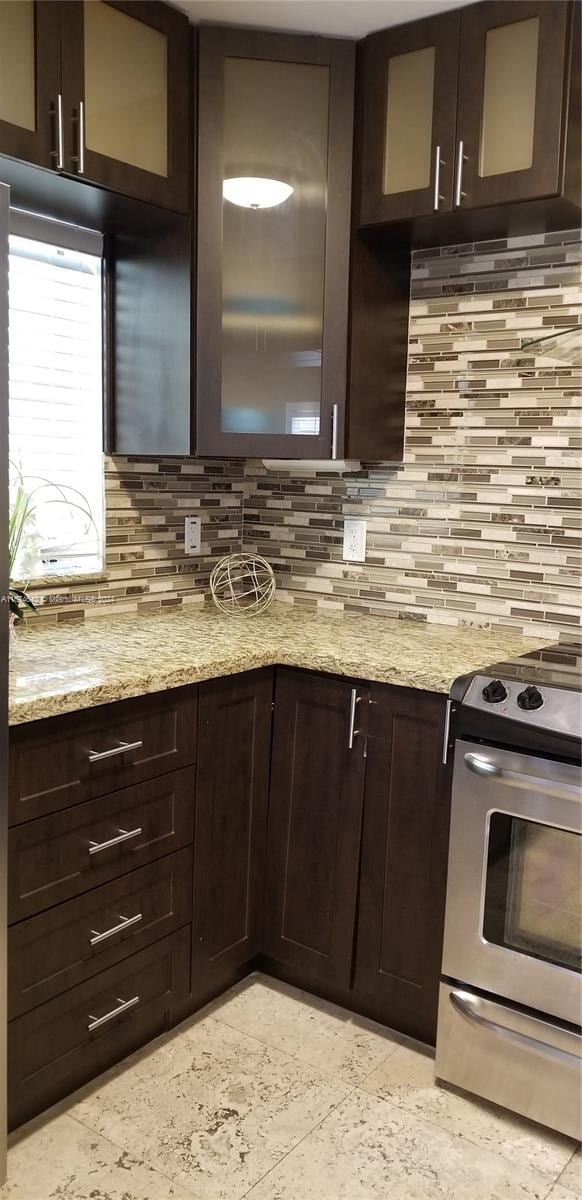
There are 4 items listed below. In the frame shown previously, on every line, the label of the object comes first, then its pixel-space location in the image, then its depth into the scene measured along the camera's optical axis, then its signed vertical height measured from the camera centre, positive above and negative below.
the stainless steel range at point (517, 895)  1.77 -0.84
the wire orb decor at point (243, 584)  2.78 -0.35
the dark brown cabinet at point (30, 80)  1.81 +0.79
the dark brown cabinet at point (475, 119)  2.02 +0.84
